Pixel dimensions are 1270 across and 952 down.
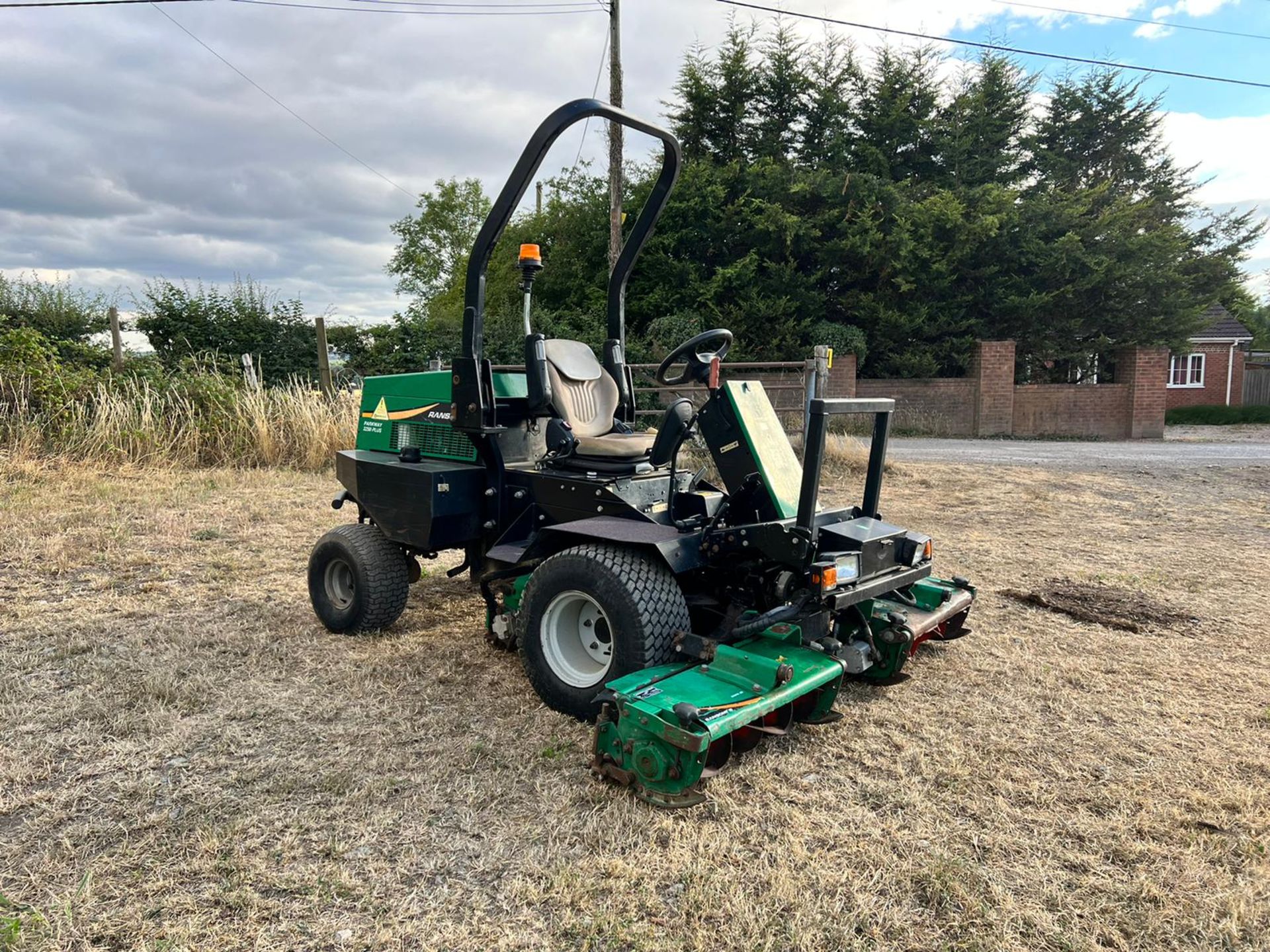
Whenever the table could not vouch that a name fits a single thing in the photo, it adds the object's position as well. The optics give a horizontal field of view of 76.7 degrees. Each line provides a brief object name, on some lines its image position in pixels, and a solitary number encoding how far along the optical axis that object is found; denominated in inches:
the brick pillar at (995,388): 678.5
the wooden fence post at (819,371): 333.4
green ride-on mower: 110.7
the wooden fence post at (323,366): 430.3
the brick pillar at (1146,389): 676.7
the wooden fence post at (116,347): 436.8
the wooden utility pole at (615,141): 539.2
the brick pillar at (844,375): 677.3
